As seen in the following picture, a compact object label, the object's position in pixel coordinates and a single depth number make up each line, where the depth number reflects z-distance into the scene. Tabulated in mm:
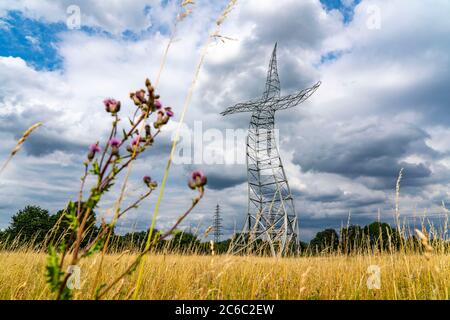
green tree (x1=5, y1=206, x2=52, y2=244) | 40625
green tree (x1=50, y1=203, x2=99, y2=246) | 38500
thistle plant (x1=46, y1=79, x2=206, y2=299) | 1541
